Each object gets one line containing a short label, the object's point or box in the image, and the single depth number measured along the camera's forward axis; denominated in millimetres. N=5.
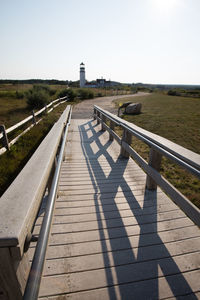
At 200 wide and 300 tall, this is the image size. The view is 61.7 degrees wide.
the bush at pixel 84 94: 24827
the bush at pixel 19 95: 24106
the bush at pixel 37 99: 14578
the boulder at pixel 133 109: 12483
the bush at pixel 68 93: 21580
